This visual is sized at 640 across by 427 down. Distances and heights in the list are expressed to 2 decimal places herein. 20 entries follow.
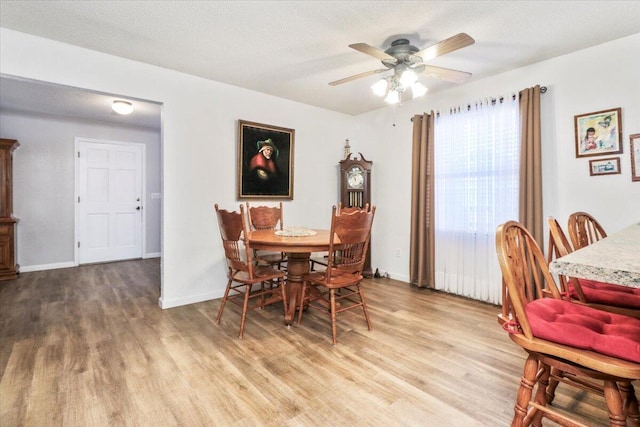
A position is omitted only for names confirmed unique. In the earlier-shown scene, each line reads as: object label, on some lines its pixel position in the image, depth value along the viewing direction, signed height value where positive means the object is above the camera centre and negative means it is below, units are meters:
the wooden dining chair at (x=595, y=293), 1.45 -0.40
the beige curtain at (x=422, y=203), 3.68 +0.09
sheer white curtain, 3.11 +0.20
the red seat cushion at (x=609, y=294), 1.46 -0.40
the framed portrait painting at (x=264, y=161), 3.60 +0.59
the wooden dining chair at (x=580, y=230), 1.77 -0.12
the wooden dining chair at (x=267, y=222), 3.21 -0.13
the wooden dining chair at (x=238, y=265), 2.49 -0.45
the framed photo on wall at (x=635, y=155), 2.43 +0.42
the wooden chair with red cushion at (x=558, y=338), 0.97 -0.42
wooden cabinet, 4.03 -0.08
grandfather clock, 4.19 +0.37
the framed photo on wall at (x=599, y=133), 2.52 +0.64
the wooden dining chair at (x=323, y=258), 3.41 -0.55
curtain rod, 2.85 +1.09
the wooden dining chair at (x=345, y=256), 2.36 -0.38
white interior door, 5.02 +0.16
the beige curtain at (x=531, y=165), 2.86 +0.41
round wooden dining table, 2.40 -0.29
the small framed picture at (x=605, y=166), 2.53 +0.36
